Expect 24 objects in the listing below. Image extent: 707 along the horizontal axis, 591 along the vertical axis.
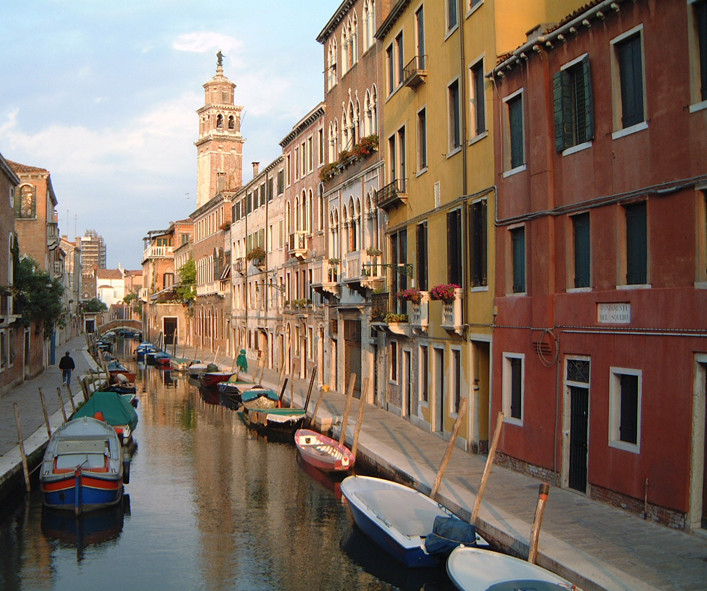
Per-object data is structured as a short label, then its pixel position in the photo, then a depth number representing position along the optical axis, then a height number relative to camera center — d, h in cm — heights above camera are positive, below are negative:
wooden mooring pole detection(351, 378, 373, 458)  1675 -257
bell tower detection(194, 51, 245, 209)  7788 +1794
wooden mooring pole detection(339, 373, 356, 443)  1844 -252
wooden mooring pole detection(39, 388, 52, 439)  1847 -249
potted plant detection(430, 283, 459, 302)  1653 +43
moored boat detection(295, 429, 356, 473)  1705 -318
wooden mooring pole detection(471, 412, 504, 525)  1106 -255
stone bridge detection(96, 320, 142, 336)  8570 -98
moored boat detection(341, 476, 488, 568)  1078 -310
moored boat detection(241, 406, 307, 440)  2338 -326
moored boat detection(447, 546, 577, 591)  853 -304
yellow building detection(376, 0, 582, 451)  1538 +286
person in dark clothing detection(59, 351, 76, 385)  2931 -186
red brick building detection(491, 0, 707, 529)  999 +83
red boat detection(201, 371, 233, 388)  3653 -298
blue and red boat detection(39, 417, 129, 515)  1434 -295
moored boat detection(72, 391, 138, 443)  2122 -267
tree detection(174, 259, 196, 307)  6703 +303
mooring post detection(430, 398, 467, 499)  1252 -248
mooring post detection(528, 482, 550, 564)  925 -259
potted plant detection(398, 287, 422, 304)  1856 +41
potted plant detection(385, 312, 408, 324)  2094 -15
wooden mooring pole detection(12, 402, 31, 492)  1580 -300
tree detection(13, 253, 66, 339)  3303 +109
